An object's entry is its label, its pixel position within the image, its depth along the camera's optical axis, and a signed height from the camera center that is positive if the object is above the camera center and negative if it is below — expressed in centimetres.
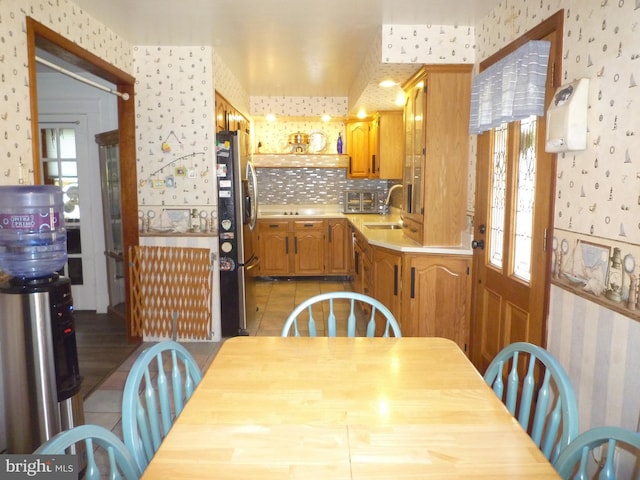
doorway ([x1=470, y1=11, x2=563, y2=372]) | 216 -22
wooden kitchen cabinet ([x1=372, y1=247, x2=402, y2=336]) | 327 -70
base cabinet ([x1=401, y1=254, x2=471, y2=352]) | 318 -74
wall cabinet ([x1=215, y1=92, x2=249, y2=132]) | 383 +70
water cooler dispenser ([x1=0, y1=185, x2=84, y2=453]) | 184 -56
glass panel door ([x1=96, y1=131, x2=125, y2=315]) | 423 -29
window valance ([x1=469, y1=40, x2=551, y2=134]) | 213 +53
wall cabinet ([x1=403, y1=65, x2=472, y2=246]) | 316 +27
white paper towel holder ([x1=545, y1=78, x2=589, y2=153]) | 182 +30
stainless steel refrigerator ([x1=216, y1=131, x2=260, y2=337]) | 364 -33
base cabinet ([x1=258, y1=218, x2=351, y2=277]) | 586 -76
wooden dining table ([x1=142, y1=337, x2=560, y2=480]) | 94 -58
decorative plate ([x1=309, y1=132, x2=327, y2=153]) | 639 +67
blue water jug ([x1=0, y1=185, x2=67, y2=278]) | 189 -18
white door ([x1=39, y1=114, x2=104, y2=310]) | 436 +2
